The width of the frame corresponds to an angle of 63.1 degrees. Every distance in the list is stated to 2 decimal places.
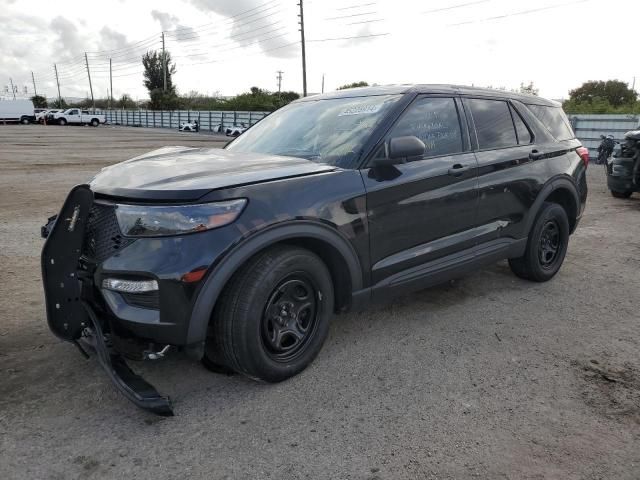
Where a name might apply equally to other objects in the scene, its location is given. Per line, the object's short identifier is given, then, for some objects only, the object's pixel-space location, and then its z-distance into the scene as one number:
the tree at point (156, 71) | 74.94
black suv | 2.58
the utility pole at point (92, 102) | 82.50
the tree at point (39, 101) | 85.19
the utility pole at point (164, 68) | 69.97
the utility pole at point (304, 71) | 41.91
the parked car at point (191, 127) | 45.22
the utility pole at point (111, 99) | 82.25
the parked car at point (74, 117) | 50.06
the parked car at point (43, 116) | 50.44
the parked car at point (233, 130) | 36.09
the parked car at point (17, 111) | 48.94
